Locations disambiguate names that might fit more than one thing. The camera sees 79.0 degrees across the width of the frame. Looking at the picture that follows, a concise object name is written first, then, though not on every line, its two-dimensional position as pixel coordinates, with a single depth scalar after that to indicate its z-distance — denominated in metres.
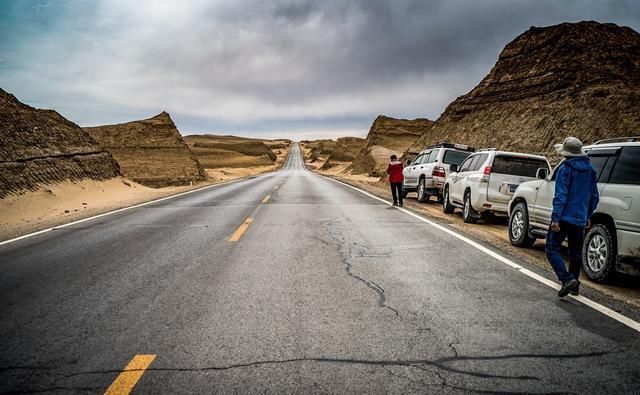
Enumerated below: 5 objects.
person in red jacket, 14.24
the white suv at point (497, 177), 9.86
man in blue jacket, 4.70
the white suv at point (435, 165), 15.09
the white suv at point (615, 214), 5.00
